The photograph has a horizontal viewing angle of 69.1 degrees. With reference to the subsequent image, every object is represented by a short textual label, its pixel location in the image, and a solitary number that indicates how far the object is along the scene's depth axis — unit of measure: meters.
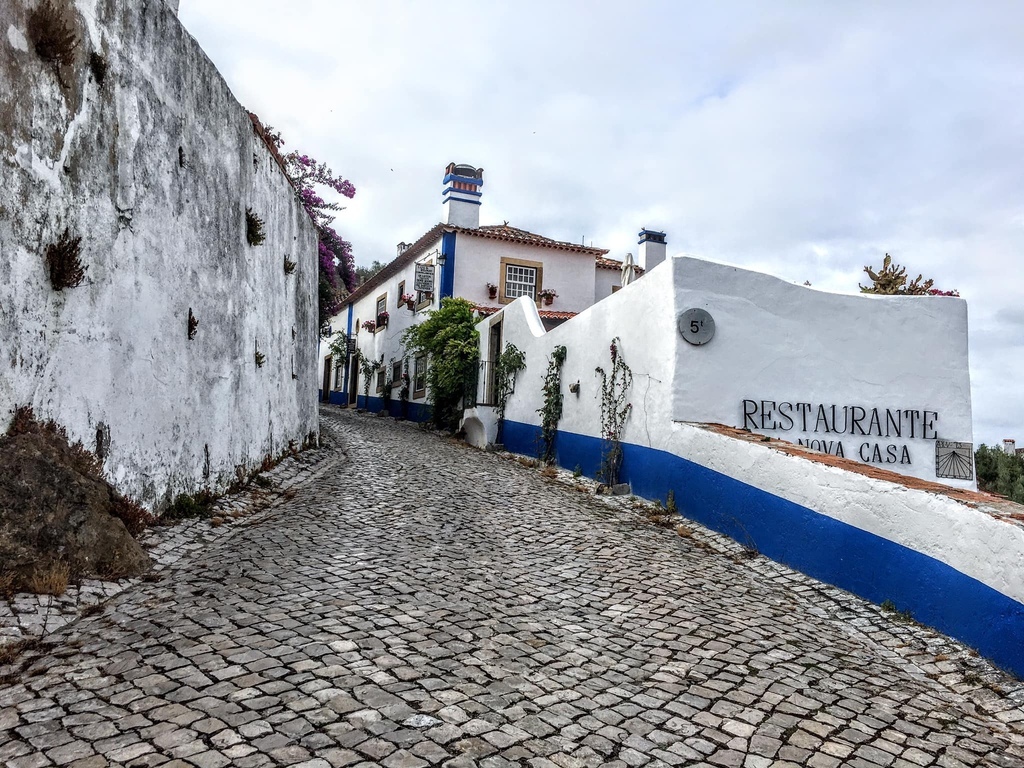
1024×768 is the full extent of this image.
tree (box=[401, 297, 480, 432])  17.72
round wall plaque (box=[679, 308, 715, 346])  8.78
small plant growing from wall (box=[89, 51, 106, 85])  5.47
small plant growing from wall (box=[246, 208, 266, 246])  9.13
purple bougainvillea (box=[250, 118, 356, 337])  16.11
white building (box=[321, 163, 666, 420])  22.16
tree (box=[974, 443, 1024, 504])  12.22
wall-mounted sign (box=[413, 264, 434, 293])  22.52
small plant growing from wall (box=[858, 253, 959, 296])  9.97
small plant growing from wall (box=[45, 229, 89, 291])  4.95
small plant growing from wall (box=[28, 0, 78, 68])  4.82
